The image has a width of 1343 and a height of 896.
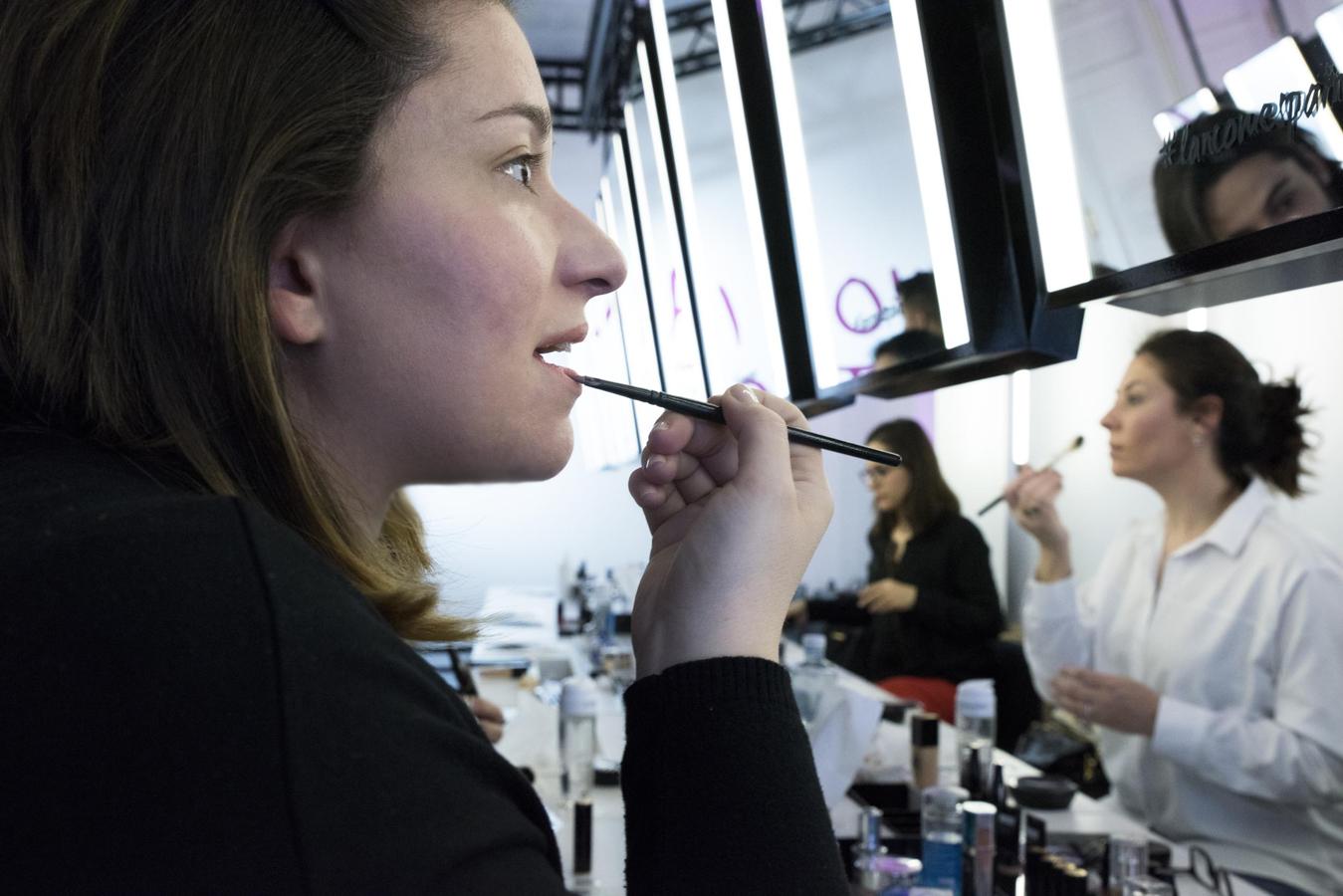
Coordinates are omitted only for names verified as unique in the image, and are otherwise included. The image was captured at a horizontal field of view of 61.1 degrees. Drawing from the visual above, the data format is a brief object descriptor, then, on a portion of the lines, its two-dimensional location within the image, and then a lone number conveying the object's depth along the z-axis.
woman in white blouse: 2.29
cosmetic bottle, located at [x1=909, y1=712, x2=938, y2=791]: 2.17
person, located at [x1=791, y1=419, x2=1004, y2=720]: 4.30
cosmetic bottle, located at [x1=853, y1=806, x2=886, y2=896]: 1.47
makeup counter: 1.78
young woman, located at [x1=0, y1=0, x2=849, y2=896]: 0.54
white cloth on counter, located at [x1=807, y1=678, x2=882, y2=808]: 1.91
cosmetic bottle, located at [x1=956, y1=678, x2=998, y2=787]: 2.23
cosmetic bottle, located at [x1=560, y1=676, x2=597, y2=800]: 2.25
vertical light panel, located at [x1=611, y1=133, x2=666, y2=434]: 4.63
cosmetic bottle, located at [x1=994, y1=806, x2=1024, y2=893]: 1.57
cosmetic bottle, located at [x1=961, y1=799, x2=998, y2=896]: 1.52
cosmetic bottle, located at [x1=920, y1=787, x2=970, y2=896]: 1.55
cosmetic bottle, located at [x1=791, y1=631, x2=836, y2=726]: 2.12
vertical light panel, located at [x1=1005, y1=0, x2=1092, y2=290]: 1.31
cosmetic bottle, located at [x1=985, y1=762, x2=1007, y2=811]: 1.96
